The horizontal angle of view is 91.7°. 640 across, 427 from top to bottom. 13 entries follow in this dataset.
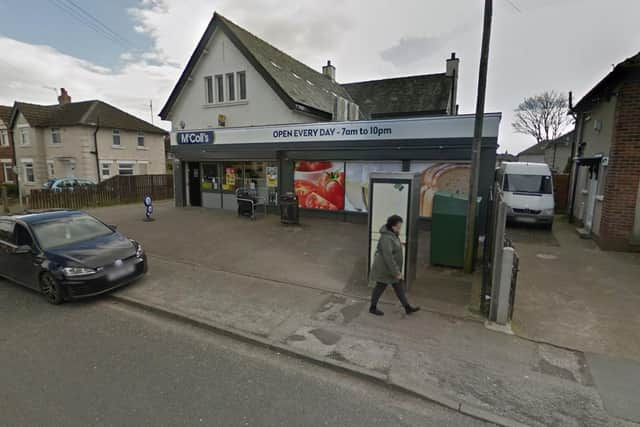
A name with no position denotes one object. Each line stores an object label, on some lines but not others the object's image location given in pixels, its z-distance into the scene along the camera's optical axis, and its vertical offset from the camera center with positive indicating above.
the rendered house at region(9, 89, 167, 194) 23.12 +1.99
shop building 9.62 +1.14
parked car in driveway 19.52 -1.02
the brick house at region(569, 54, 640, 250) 7.62 +0.27
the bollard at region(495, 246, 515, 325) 4.11 -1.55
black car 4.84 -1.46
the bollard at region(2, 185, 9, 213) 14.76 -1.61
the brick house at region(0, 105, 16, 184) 26.22 +1.35
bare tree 36.58 +7.12
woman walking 4.24 -1.29
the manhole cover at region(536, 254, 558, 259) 7.52 -2.01
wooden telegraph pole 5.54 +0.68
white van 10.32 -0.67
